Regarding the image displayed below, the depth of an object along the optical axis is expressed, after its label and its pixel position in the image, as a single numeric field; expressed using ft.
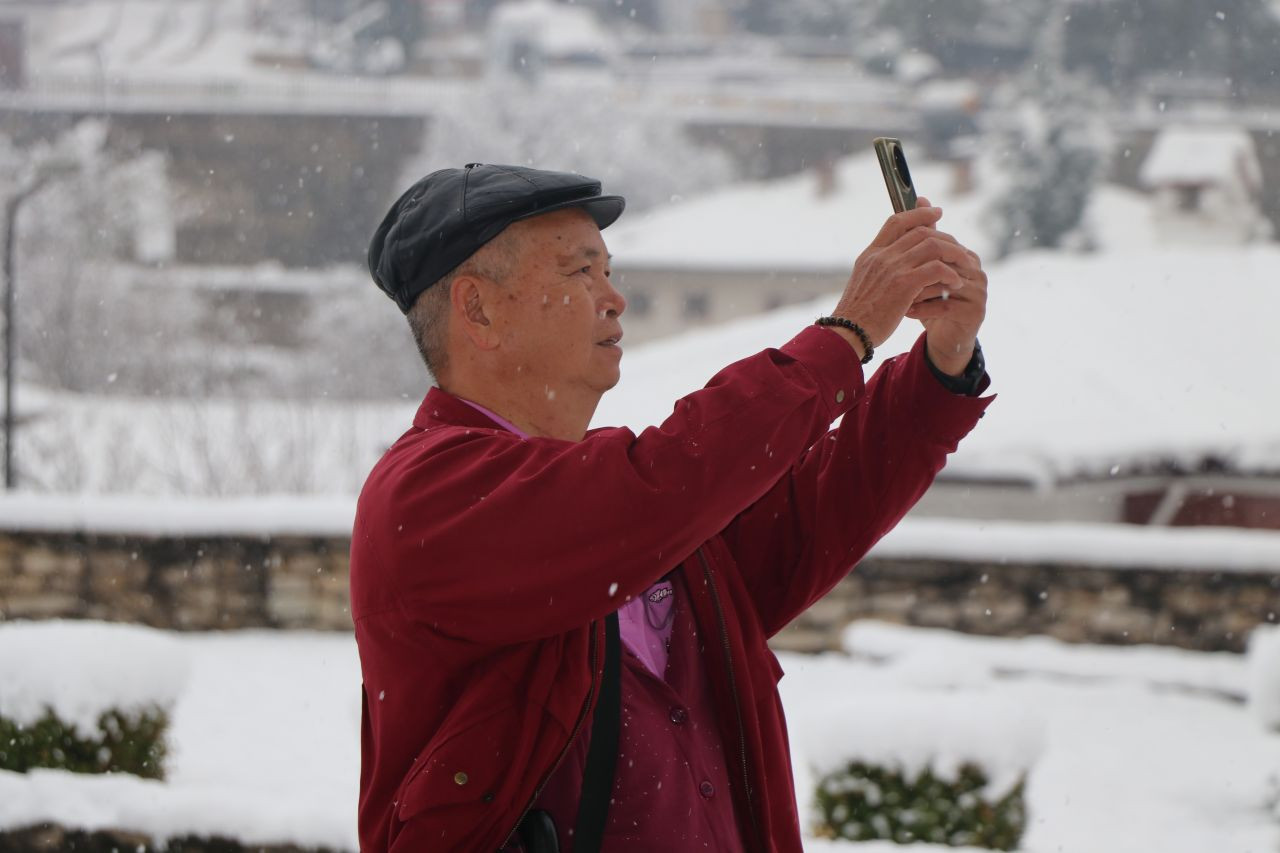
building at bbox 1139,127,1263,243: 115.24
